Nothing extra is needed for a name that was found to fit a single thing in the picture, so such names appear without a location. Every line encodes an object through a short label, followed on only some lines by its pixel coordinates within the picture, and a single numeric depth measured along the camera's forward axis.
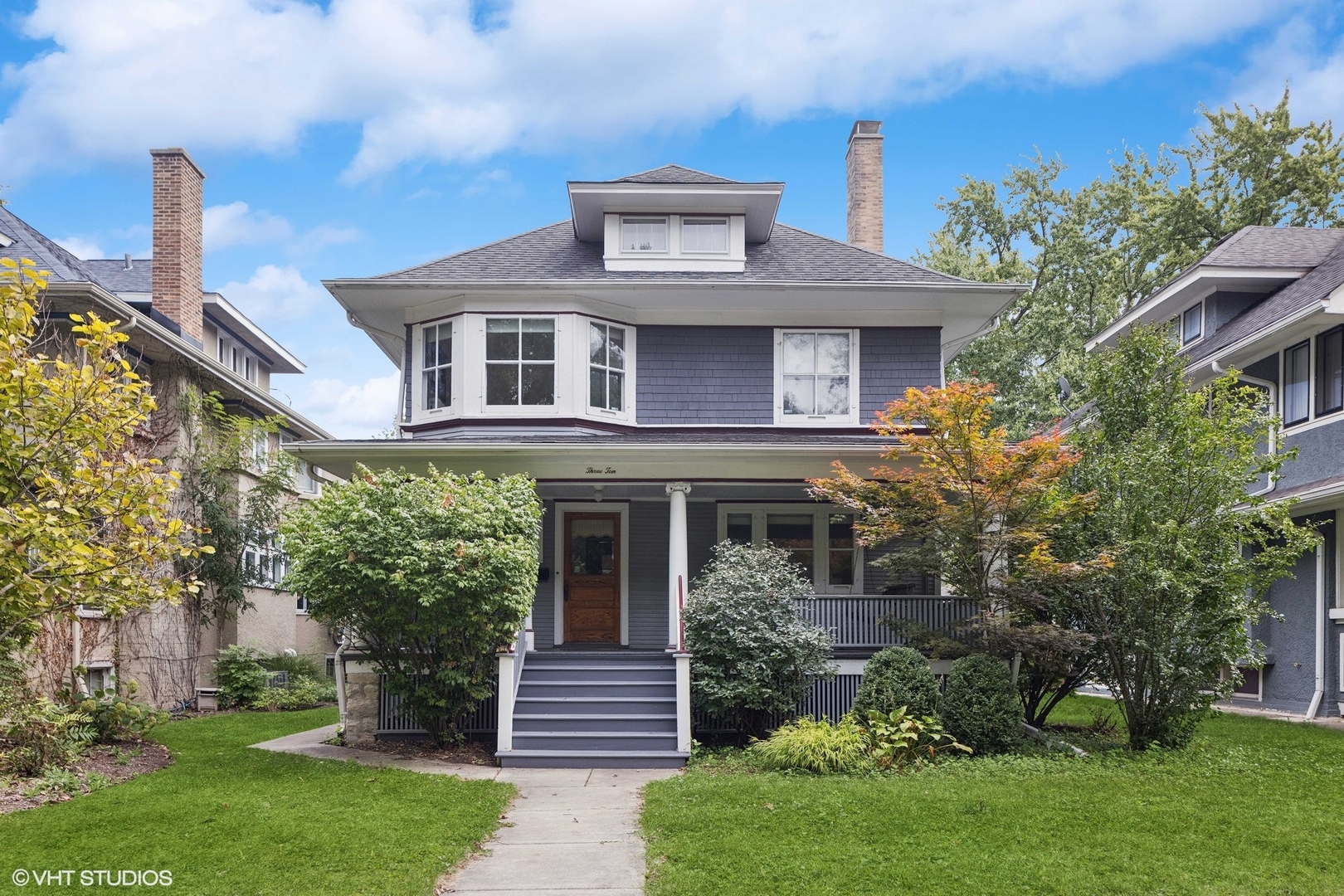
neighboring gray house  14.62
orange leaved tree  11.31
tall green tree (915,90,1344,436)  27.08
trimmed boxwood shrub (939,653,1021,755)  10.98
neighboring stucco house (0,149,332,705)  14.41
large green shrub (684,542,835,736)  11.80
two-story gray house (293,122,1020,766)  14.82
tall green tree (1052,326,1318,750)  10.73
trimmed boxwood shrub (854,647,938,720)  11.23
